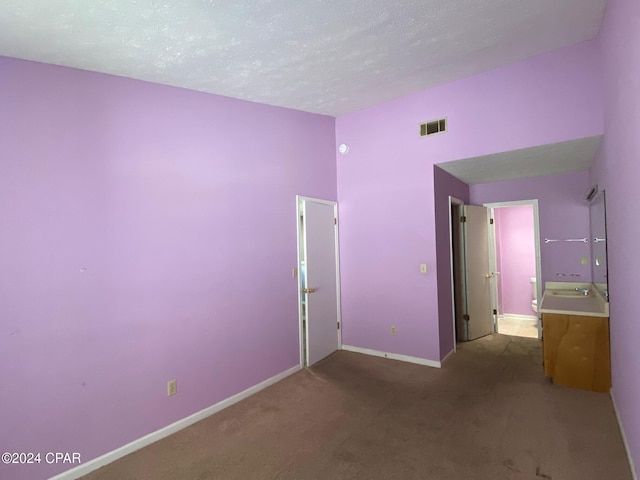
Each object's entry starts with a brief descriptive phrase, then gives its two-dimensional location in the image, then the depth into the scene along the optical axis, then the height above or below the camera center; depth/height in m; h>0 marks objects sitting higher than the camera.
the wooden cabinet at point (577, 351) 2.87 -1.01
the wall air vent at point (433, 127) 3.50 +1.28
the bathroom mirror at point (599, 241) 2.85 -0.01
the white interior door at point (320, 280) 3.72 -0.40
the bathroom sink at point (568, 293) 3.67 -0.63
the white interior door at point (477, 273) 4.58 -0.44
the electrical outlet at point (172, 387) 2.48 -1.05
